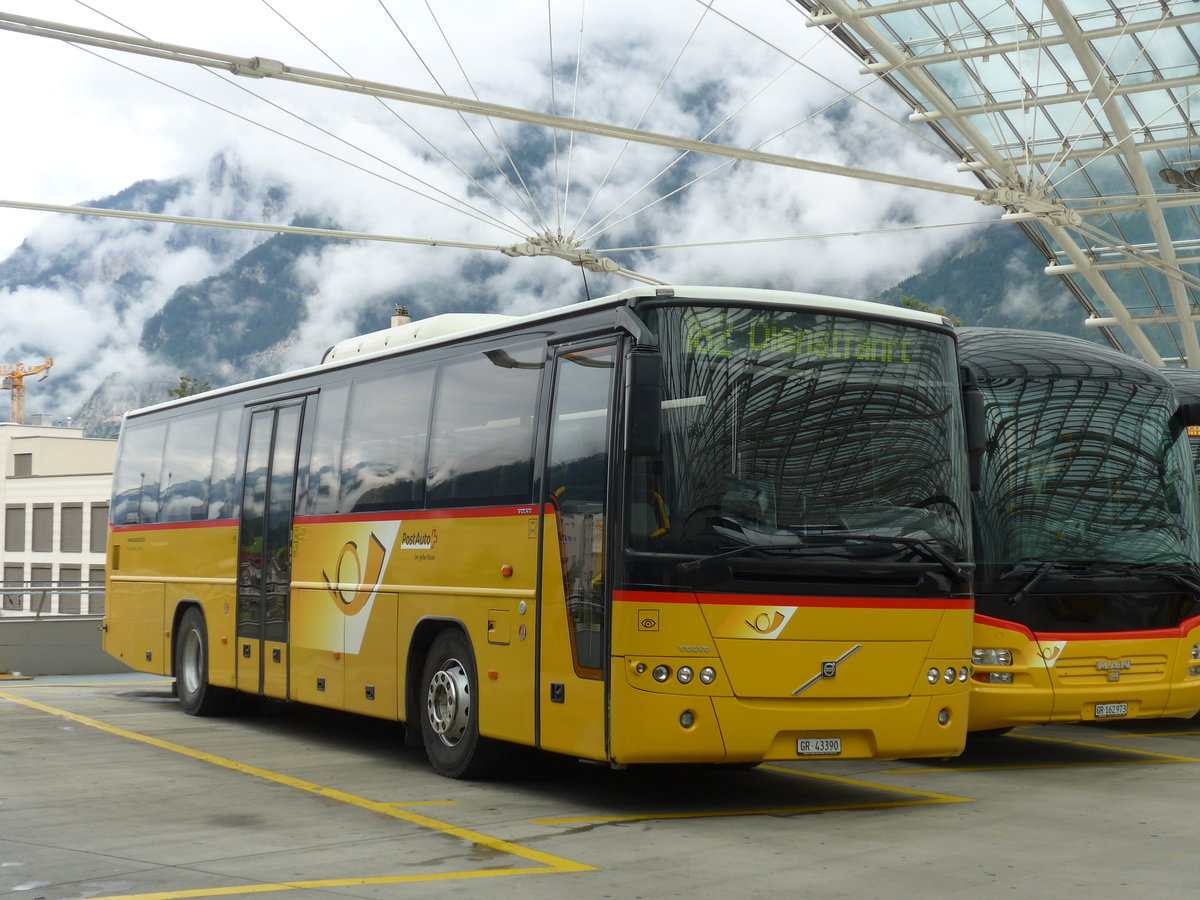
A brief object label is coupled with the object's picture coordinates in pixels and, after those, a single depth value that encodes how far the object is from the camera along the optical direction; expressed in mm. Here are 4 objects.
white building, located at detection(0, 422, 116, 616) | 83250
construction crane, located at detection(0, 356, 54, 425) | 148750
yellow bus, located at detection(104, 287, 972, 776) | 8922
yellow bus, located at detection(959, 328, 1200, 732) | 11477
